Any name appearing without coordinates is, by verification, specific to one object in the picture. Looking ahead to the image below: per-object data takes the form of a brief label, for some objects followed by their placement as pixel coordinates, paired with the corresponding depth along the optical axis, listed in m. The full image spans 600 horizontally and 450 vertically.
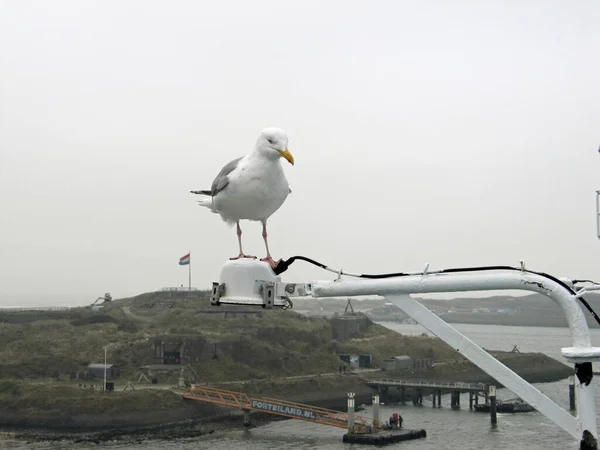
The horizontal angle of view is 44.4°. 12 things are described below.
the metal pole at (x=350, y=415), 49.00
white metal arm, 6.01
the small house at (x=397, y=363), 84.53
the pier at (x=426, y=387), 66.15
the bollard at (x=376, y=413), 50.75
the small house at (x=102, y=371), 67.12
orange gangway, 51.73
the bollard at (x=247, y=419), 54.91
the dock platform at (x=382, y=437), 47.39
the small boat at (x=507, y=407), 62.44
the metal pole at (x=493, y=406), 56.19
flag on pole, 71.62
